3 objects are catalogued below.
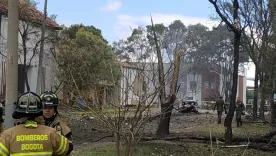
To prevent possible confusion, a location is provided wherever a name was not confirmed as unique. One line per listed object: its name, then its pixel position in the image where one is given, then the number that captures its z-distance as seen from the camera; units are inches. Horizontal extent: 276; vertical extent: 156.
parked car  1517.7
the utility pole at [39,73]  755.0
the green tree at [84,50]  1094.7
